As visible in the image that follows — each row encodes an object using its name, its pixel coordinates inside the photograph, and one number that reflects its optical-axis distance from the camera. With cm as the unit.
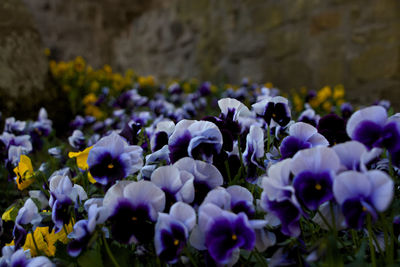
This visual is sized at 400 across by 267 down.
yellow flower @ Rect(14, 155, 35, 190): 107
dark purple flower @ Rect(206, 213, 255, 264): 64
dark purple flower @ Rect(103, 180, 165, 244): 68
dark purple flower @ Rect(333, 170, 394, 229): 55
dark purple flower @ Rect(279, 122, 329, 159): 82
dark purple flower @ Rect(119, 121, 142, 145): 121
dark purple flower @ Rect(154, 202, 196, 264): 65
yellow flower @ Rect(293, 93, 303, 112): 324
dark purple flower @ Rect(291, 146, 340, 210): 62
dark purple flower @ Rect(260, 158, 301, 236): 63
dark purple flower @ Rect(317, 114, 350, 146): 90
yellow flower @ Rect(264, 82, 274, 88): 403
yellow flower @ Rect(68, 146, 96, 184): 110
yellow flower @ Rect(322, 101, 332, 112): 317
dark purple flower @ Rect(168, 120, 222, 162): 76
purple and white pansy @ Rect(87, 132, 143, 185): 80
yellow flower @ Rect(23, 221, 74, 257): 90
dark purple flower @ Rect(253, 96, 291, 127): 100
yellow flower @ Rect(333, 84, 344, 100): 335
